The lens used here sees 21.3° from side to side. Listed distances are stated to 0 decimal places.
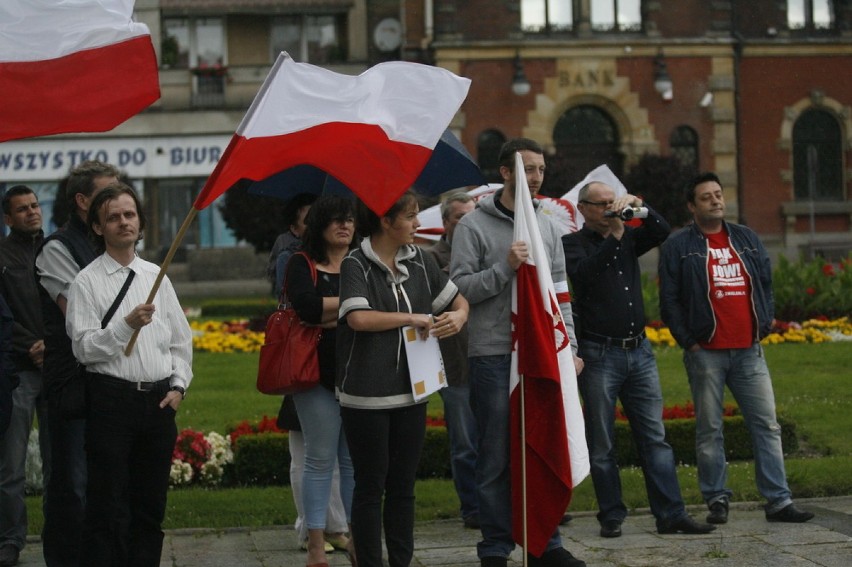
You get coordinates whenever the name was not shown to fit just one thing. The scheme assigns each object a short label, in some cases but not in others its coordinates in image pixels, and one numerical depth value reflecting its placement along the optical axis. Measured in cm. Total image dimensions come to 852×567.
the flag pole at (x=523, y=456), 1133
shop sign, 6102
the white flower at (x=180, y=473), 1613
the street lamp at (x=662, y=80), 5319
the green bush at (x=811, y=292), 3232
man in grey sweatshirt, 1164
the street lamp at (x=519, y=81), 5213
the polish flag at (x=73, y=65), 1077
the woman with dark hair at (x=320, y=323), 1191
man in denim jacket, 1400
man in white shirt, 1024
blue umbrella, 1281
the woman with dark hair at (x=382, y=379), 1069
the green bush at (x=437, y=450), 1635
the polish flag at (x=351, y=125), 1051
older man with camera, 1323
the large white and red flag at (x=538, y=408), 1151
